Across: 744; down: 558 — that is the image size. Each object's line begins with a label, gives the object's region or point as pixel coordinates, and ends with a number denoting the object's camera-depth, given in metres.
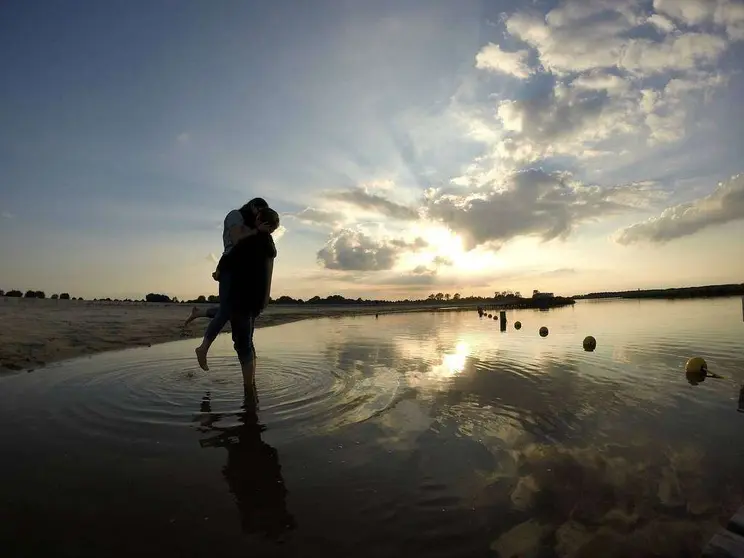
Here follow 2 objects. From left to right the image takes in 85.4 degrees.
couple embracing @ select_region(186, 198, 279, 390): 6.62
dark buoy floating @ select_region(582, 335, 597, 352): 13.24
